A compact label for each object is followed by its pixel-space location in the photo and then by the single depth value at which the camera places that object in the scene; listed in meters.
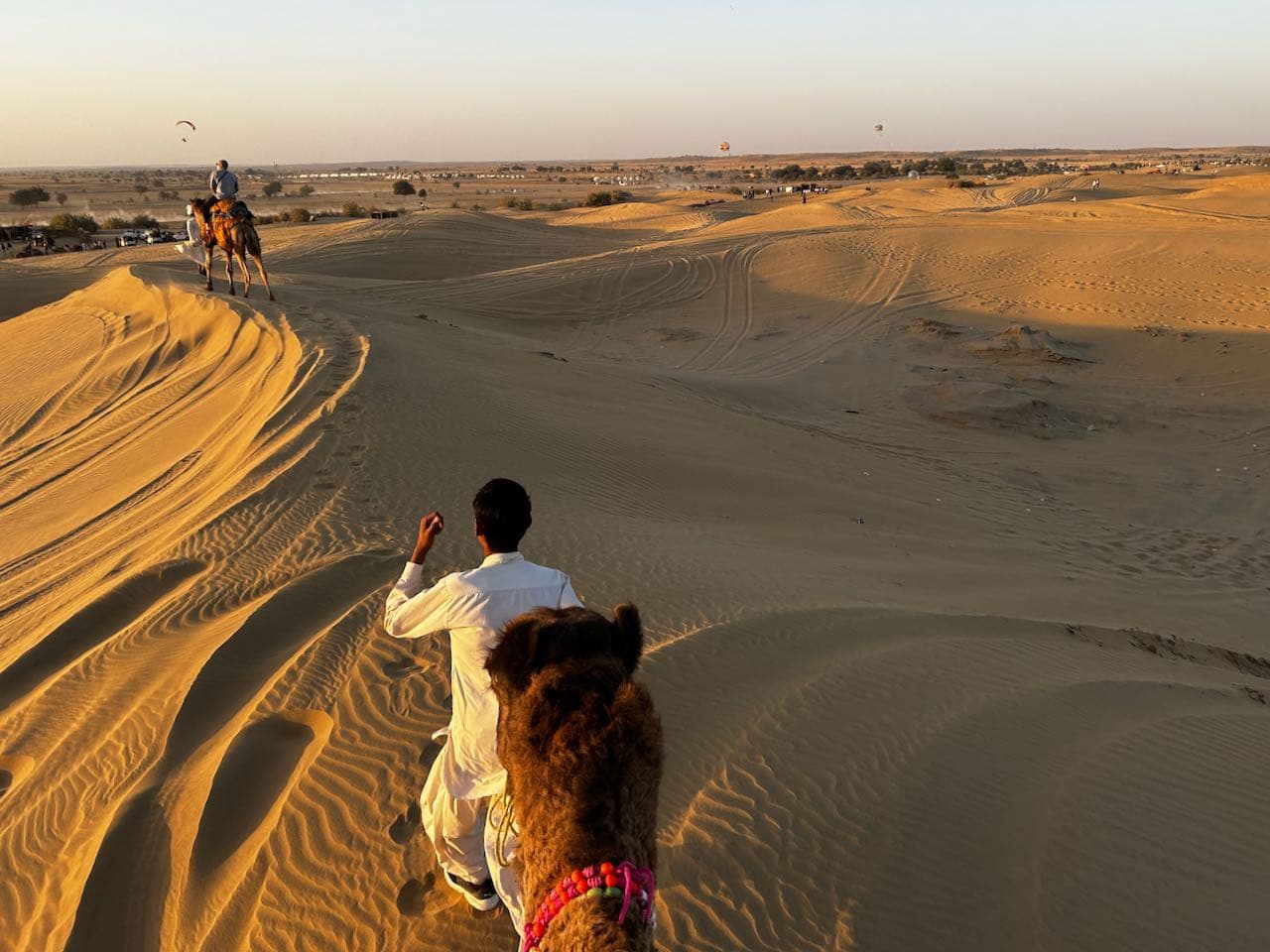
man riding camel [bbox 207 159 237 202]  14.30
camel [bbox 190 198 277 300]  14.64
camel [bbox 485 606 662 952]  1.52
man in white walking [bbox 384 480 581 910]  2.46
